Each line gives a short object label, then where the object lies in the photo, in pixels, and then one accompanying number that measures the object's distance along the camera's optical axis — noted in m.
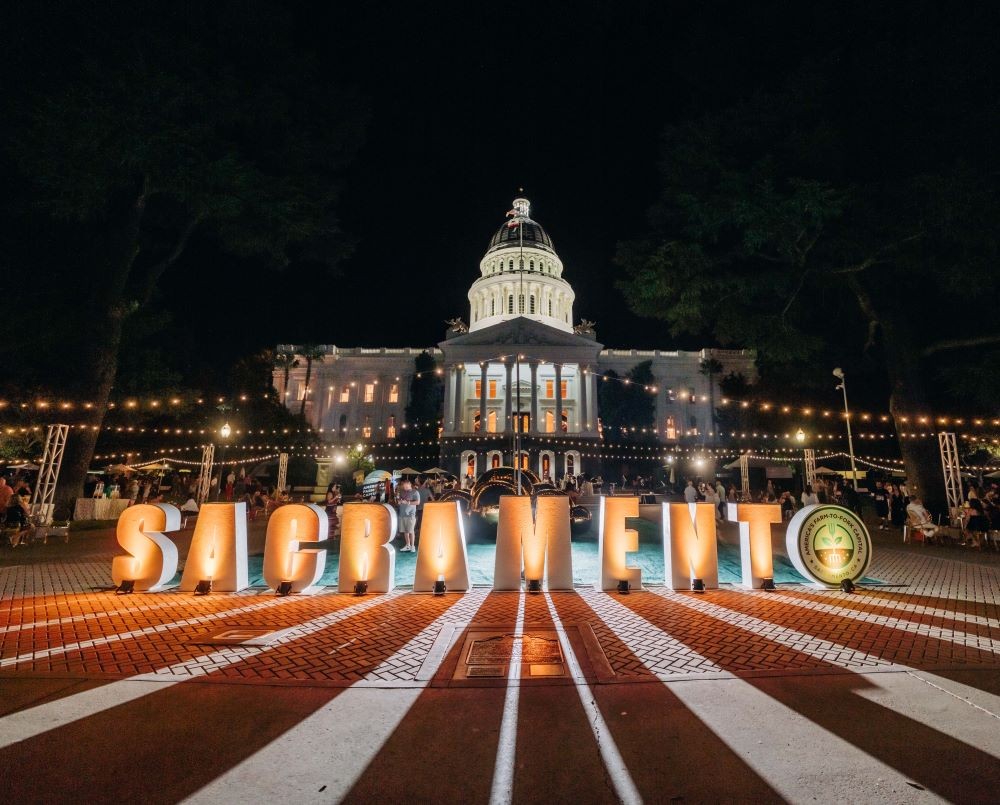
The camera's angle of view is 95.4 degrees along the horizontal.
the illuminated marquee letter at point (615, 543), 6.92
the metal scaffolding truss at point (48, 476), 13.70
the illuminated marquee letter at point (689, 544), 7.04
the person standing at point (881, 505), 17.55
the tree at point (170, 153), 15.50
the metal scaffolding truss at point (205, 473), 19.78
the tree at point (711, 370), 55.22
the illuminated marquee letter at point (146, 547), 6.83
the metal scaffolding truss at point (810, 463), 20.41
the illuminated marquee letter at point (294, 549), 6.80
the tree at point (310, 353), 50.18
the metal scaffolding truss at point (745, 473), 22.85
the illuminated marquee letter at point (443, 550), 6.85
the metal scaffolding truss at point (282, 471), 25.62
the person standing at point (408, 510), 11.25
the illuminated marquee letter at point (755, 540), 7.14
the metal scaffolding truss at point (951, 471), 14.76
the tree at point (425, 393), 53.97
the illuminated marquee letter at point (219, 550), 6.91
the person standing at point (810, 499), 14.20
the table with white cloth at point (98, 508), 16.62
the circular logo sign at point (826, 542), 7.09
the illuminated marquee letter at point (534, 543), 6.93
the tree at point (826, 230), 14.99
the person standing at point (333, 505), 13.19
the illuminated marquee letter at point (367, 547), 6.79
